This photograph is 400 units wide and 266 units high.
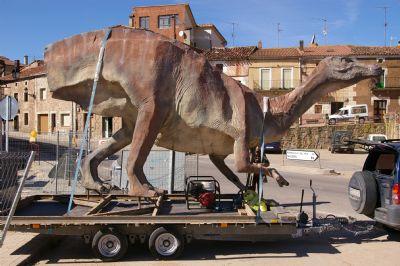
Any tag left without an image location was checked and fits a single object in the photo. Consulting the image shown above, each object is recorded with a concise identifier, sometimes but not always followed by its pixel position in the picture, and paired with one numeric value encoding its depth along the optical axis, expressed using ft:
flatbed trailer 22.57
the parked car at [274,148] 123.95
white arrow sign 45.52
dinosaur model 26.09
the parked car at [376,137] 113.95
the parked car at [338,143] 123.34
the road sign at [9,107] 40.65
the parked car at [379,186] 25.08
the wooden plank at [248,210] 24.67
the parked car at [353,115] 144.66
